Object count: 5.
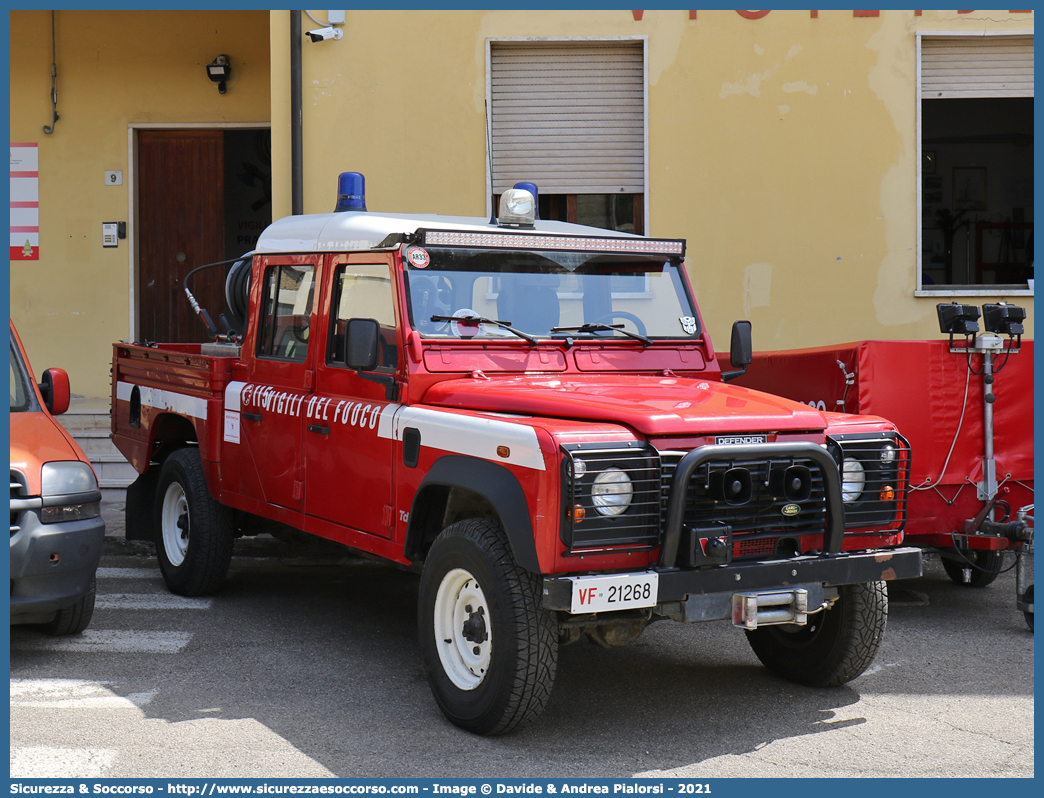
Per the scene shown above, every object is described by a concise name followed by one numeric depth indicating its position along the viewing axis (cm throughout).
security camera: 975
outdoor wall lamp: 1123
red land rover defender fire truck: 414
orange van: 507
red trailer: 625
